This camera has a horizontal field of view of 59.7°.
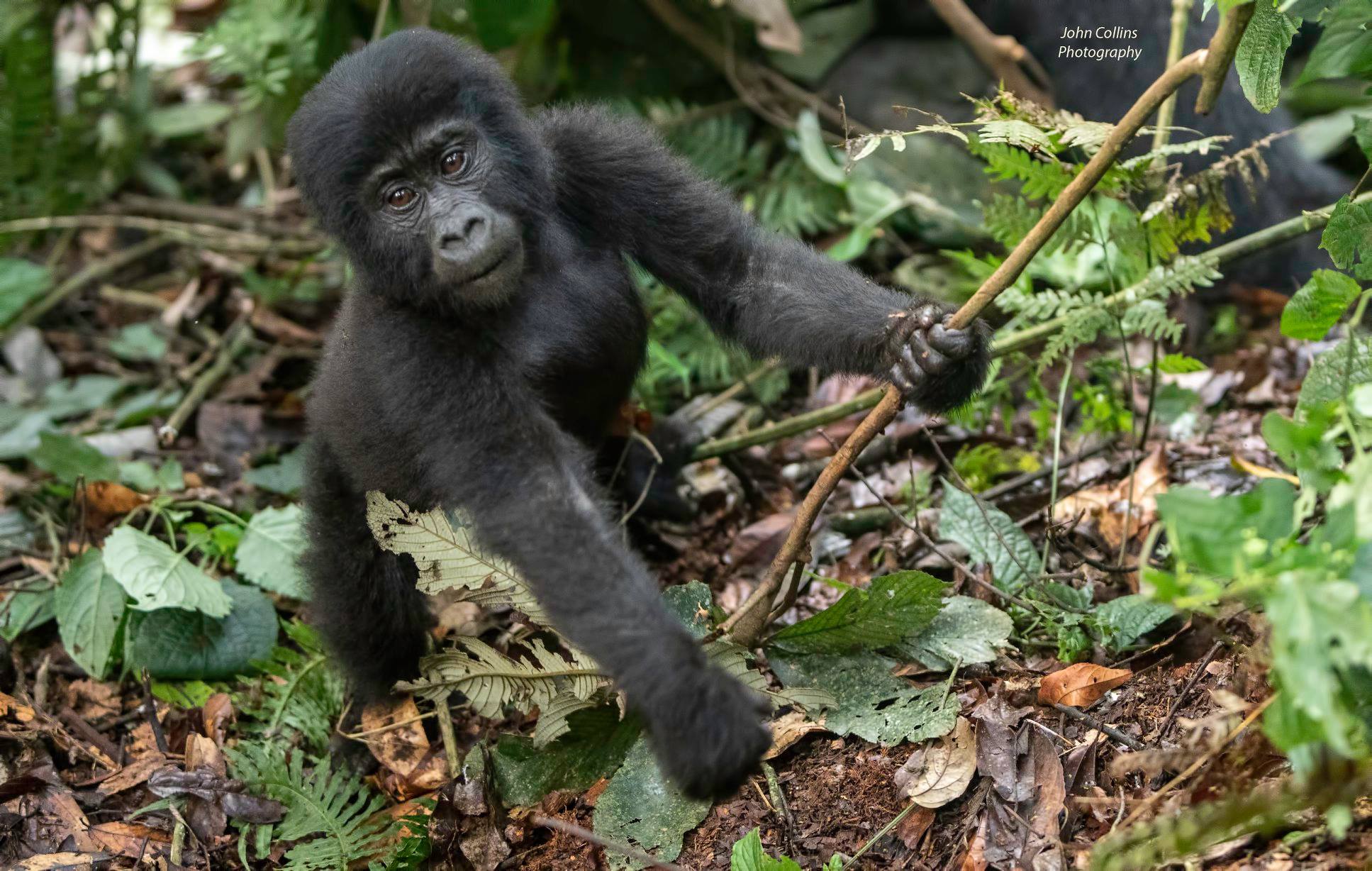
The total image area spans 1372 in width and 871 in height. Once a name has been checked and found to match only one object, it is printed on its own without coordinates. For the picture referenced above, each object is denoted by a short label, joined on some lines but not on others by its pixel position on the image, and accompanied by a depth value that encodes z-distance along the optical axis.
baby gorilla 3.09
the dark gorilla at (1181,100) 5.61
